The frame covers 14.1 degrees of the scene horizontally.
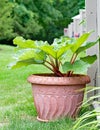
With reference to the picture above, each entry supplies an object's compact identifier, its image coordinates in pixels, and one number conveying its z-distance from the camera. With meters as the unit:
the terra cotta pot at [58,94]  3.32
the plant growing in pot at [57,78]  3.25
